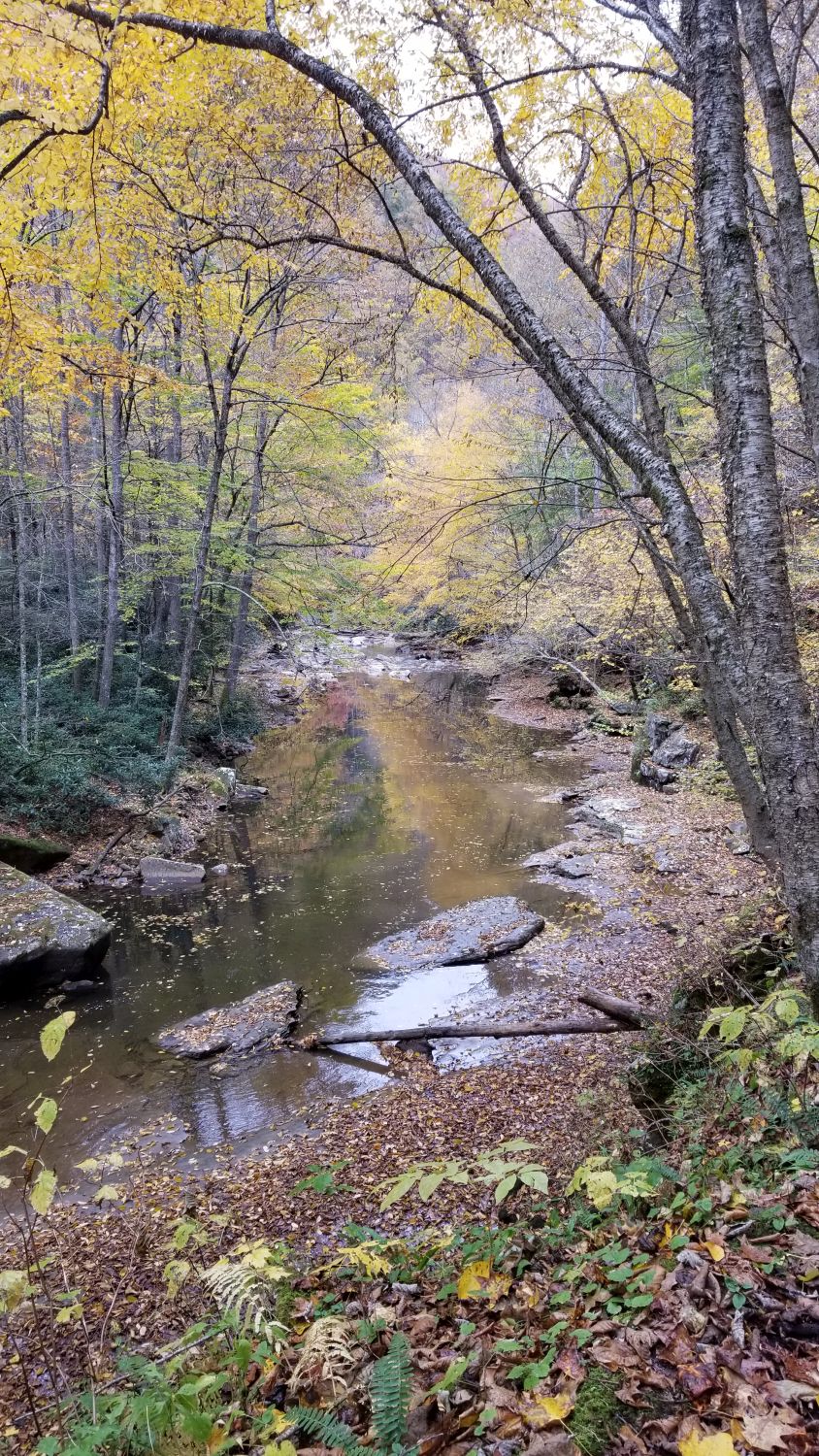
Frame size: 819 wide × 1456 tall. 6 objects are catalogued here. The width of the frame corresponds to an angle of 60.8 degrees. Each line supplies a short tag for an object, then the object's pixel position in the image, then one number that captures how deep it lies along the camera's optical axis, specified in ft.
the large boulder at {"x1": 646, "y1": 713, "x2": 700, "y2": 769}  49.11
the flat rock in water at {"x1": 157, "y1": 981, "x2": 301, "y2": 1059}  22.53
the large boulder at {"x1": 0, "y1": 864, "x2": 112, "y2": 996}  25.64
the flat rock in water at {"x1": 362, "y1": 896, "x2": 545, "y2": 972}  27.81
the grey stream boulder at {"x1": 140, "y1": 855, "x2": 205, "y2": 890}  36.22
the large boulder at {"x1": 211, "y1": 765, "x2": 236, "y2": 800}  48.57
